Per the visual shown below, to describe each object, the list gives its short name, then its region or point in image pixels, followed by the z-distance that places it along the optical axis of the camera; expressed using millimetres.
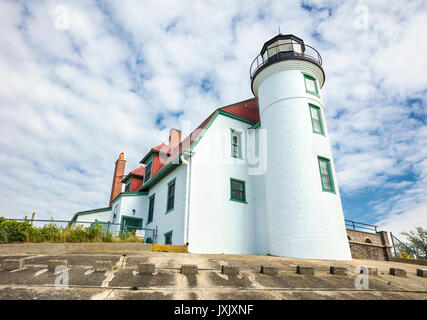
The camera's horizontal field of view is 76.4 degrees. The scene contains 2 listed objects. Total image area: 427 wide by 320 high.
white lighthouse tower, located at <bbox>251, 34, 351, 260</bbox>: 11680
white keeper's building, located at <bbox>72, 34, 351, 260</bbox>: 12023
